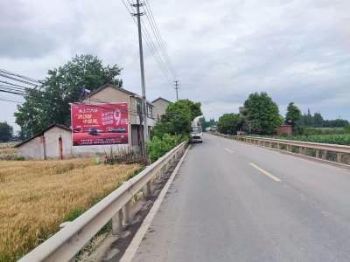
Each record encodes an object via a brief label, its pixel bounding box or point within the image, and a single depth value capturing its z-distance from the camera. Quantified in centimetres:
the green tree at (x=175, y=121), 5947
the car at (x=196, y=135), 6969
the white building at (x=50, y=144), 5888
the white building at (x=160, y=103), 11225
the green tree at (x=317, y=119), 13915
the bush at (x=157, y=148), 2978
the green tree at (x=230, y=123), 10507
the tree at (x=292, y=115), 10188
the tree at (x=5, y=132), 13125
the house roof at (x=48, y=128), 5891
